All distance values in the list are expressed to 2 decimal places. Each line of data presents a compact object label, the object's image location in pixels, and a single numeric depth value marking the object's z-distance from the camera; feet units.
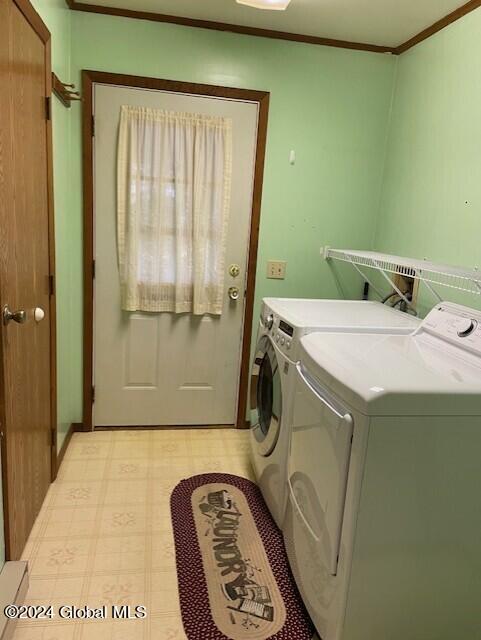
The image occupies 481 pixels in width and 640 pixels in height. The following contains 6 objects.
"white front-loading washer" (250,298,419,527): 6.17
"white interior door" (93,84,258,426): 8.43
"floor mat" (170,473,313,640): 5.16
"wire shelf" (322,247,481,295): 5.39
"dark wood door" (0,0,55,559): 4.88
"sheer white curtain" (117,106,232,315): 8.42
